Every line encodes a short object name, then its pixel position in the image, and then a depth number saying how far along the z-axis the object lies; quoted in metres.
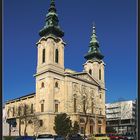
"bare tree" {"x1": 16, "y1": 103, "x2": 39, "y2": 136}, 30.13
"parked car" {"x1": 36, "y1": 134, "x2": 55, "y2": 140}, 12.17
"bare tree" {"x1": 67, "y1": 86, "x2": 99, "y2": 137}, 33.32
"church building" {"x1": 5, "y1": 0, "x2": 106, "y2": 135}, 30.99
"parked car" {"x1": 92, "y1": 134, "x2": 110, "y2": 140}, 15.81
